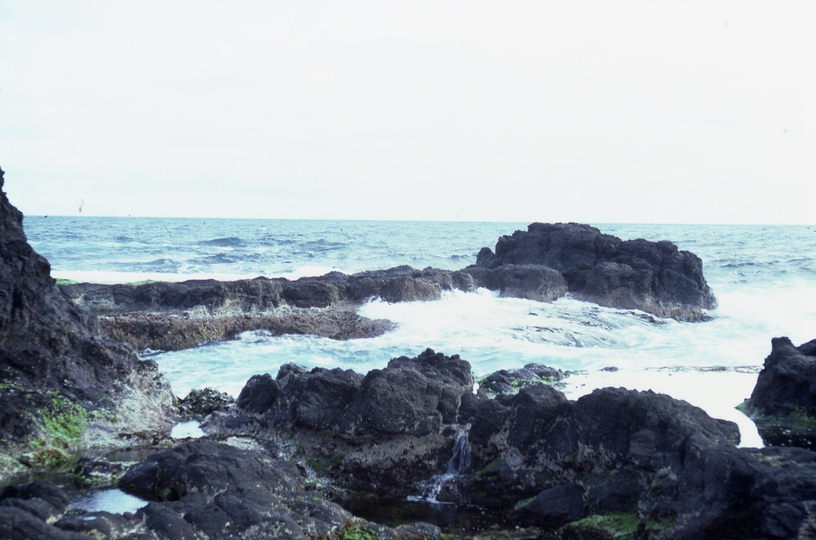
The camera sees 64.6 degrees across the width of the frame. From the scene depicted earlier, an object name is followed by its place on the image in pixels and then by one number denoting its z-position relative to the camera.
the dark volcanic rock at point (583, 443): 6.11
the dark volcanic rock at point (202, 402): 9.23
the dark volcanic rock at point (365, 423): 7.30
